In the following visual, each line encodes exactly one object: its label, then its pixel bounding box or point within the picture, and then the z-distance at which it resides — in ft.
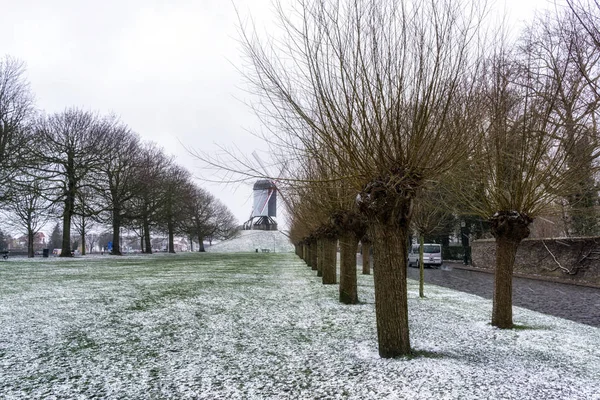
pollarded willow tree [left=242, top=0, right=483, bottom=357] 18.52
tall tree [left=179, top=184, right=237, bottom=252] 169.58
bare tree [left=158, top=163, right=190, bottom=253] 131.23
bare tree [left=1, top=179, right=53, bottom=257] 86.71
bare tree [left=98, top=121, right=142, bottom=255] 111.24
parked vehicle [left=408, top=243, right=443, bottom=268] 108.62
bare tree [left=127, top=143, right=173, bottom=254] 119.44
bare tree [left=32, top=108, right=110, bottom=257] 101.09
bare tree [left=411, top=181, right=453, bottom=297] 36.92
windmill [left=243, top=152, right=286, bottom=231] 290.95
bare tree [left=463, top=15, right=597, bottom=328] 24.76
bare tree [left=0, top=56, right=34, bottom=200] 80.33
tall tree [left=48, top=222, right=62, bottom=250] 242.72
